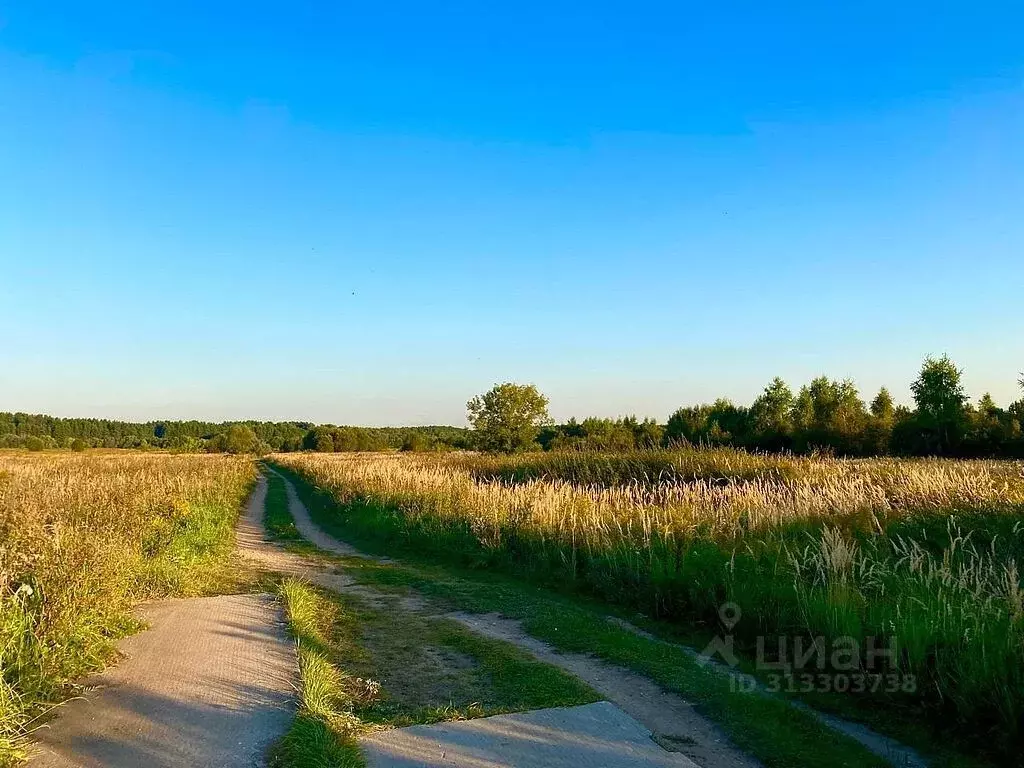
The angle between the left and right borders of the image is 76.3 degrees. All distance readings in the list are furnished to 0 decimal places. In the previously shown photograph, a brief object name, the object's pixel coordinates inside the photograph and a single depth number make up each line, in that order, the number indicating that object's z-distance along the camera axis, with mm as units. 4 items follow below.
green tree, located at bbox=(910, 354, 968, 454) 41156
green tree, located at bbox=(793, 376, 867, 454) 42156
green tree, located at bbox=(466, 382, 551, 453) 48625
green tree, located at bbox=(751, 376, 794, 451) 45719
